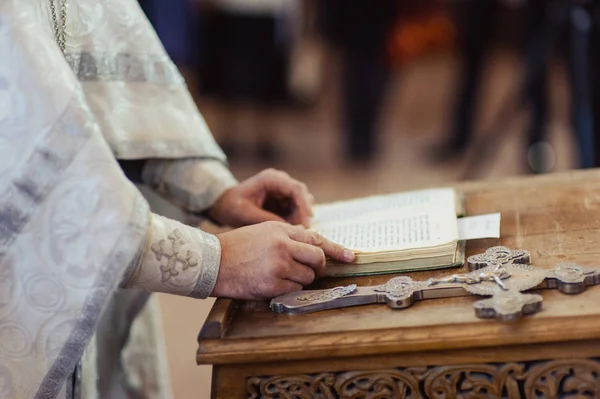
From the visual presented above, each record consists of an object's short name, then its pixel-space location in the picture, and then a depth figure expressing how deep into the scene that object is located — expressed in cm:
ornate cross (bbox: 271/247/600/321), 83
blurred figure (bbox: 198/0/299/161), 397
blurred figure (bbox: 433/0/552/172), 307
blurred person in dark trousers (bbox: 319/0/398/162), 378
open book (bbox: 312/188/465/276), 94
